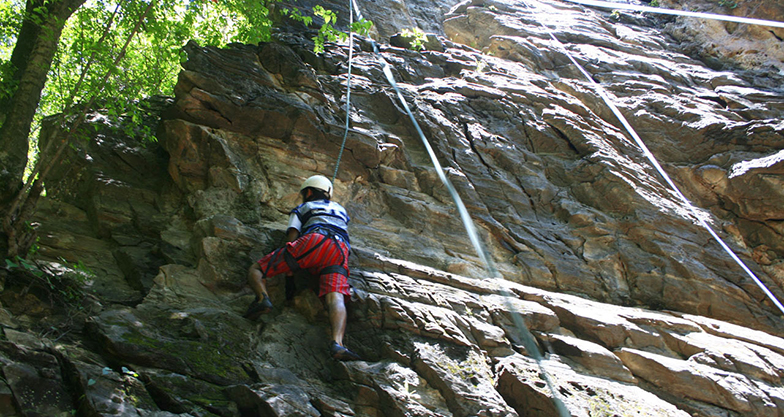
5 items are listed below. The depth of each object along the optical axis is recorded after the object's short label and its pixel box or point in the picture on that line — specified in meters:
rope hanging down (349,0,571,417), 4.46
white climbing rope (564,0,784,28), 4.39
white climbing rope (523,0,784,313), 7.92
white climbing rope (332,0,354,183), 7.73
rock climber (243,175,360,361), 4.70
